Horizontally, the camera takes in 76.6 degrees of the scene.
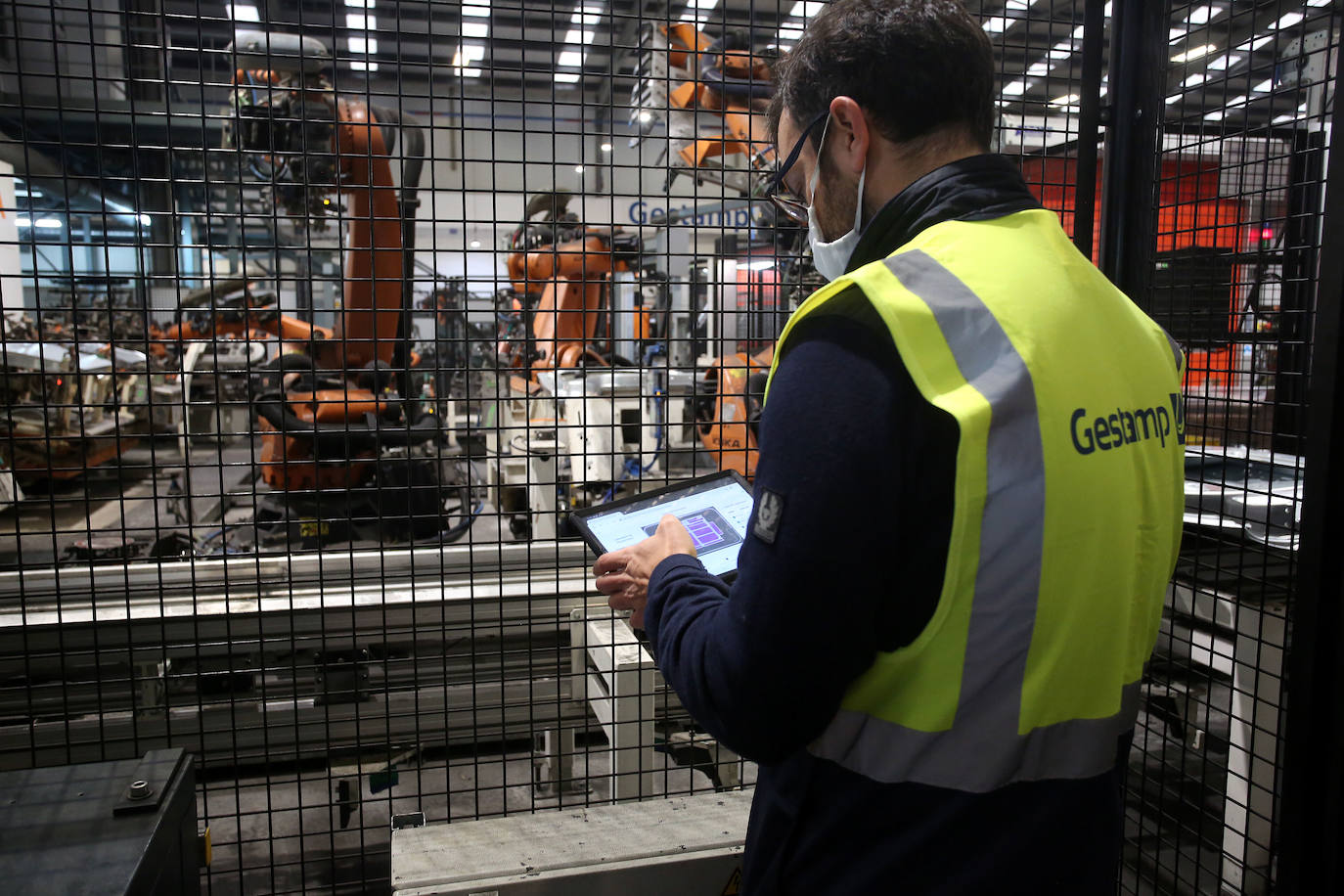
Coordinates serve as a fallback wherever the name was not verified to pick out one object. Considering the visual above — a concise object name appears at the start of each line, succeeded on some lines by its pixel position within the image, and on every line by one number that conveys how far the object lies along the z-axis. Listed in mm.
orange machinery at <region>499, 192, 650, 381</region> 6020
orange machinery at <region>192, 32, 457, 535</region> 3516
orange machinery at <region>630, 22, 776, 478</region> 3834
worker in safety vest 804
